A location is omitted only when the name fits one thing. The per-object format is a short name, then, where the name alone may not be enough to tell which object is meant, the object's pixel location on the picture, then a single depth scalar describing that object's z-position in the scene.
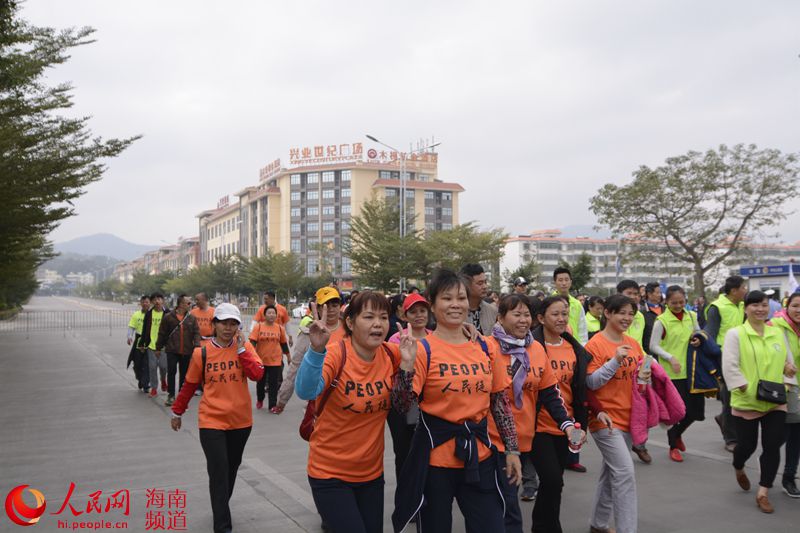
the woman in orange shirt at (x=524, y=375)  3.94
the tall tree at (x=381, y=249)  33.06
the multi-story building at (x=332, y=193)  78.38
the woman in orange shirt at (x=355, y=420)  3.27
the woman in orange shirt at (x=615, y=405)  4.22
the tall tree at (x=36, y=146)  11.08
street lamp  30.46
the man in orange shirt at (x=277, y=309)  10.09
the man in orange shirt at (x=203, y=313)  10.49
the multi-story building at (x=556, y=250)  92.00
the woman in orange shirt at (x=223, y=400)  4.60
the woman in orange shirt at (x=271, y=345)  9.93
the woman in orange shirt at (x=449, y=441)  3.16
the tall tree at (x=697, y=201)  27.62
